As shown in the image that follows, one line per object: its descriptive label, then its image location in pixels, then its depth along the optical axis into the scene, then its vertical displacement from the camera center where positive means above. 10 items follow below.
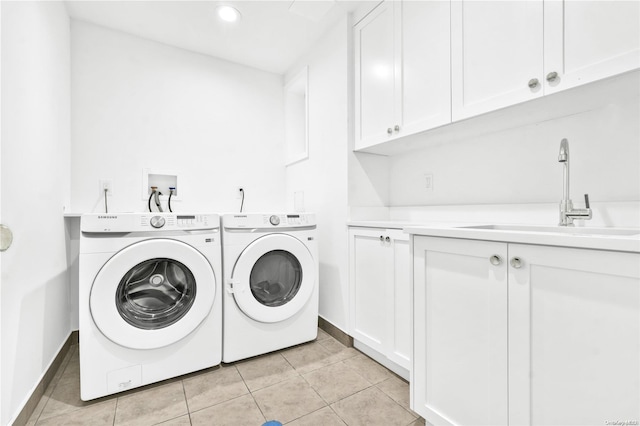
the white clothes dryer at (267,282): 1.75 -0.46
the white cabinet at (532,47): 0.95 +0.61
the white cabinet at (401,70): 1.48 +0.80
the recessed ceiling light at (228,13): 1.97 +1.36
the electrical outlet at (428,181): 1.94 +0.19
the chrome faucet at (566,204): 1.16 +0.02
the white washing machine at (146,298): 1.40 -0.46
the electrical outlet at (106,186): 2.17 +0.19
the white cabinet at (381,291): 1.58 -0.48
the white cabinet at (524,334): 0.73 -0.37
